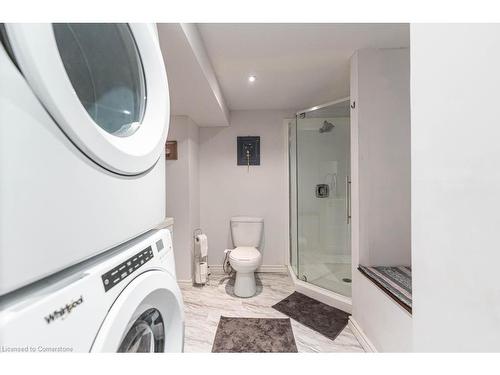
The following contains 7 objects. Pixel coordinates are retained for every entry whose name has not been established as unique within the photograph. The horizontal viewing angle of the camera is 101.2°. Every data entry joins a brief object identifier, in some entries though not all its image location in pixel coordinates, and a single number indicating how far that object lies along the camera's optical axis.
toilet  1.97
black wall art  2.49
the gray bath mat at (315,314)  1.54
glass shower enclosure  2.12
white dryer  0.30
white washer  0.30
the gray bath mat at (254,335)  1.35
